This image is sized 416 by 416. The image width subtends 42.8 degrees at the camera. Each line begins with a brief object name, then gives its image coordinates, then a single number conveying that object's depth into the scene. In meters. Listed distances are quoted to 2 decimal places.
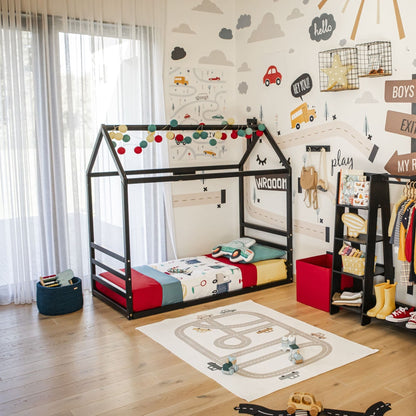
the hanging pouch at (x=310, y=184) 4.18
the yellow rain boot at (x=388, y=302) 3.32
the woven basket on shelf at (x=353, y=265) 3.45
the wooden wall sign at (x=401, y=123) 3.45
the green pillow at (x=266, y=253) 4.32
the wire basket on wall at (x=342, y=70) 3.69
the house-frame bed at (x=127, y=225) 3.60
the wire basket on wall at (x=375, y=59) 3.50
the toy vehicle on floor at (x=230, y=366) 2.75
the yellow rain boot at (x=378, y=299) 3.35
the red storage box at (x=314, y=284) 3.69
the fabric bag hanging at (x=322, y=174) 4.12
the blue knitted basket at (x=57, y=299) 3.68
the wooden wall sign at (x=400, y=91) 3.43
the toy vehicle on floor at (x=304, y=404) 2.34
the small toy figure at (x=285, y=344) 3.04
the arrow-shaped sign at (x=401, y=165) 3.46
